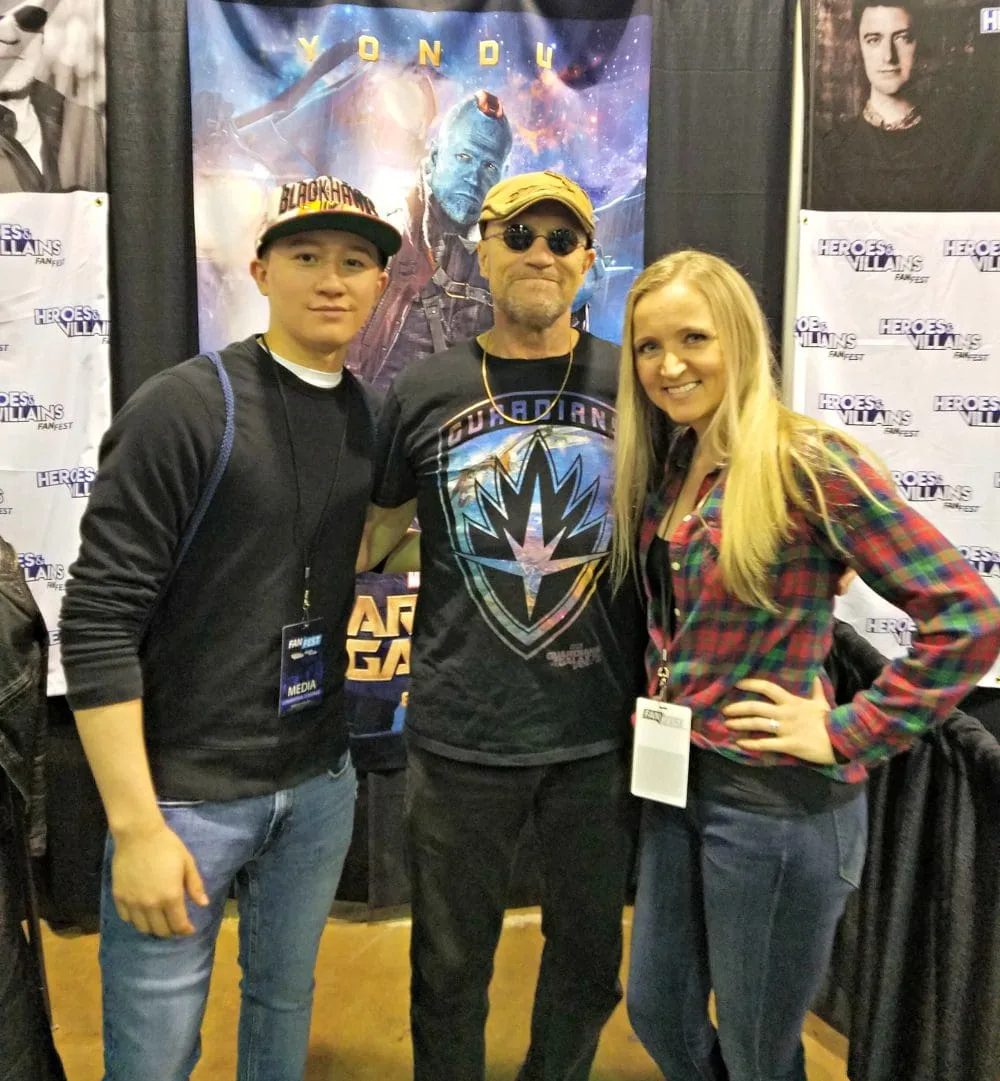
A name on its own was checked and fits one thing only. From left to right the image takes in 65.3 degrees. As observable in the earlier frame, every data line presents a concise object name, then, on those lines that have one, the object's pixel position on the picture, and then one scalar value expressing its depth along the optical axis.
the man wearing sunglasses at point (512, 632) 1.39
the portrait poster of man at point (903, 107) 2.25
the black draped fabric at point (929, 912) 1.32
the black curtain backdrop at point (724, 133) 2.30
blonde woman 1.11
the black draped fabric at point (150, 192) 2.18
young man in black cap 1.07
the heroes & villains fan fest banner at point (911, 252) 2.26
